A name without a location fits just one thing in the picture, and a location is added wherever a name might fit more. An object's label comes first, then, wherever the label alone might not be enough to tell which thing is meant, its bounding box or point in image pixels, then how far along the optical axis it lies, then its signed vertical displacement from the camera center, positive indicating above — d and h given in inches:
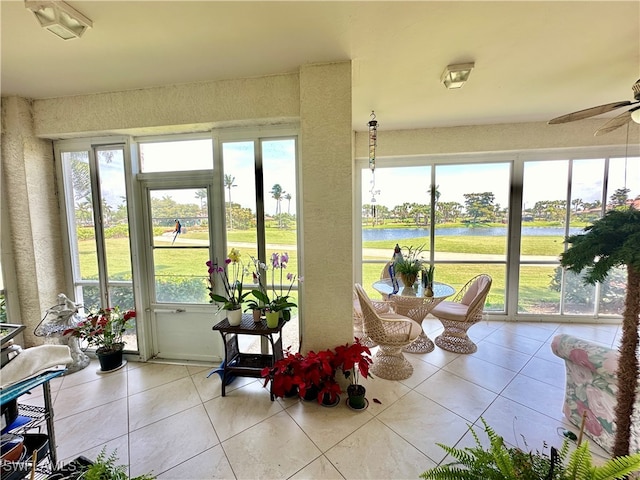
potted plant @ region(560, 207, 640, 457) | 41.8 -8.8
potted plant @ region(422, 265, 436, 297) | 111.5 -27.5
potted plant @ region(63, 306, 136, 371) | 98.9 -42.5
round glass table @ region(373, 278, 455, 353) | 110.3 -35.2
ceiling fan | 70.3 +30.8
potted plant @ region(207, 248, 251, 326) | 86.4 -25.6
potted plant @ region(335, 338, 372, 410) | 77.8 -44.1
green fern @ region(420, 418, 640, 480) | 31.8 -34.2
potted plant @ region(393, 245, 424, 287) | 115.6 -22.1
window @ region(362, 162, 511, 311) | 146.4 +1.3
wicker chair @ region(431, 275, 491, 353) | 110.5 -43.5
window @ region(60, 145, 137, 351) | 104.0 -0.3
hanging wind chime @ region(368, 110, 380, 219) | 108.3 +30.7
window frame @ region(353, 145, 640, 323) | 137.3 +26.1
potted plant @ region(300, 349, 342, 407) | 76.4 -47.3
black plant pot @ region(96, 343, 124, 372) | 100.1 -52.6
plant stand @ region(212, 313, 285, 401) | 83.7 -46.4
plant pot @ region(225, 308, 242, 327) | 86.6 -31.8
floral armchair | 62.7 -45.3
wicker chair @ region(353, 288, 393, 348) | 117.1 -44.3
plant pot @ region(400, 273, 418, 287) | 115.6 -26.2
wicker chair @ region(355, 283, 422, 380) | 94.3 -42.7
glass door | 103.6 -18.9
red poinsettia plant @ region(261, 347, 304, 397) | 76.9 -47.2
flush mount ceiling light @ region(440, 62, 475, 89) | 77.2 +46.3
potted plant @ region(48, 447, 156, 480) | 34.8 -36.7
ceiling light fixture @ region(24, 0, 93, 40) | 51.5 +45.5
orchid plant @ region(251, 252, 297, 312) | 83.7 -25.2
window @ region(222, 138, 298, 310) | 96.7 +9.4
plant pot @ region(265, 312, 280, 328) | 81.6 -30.6
